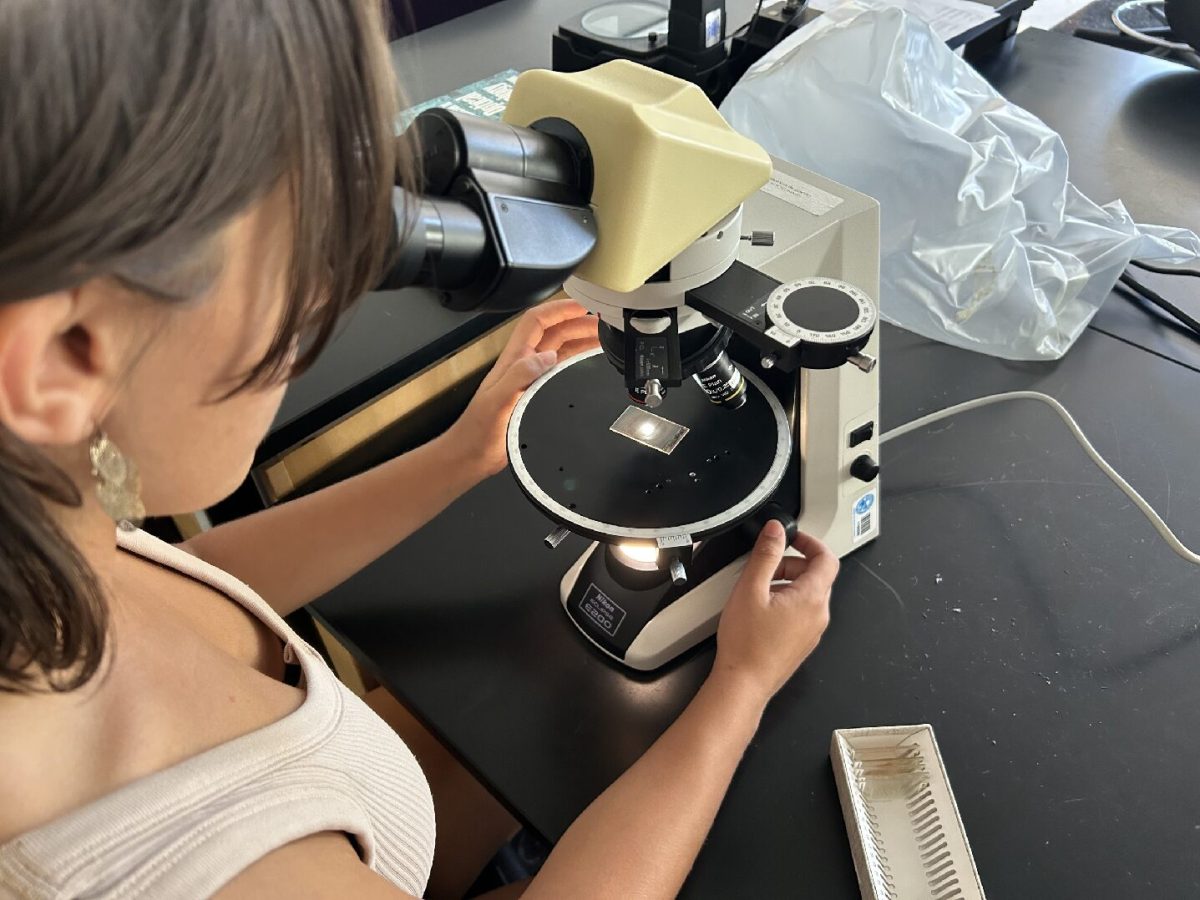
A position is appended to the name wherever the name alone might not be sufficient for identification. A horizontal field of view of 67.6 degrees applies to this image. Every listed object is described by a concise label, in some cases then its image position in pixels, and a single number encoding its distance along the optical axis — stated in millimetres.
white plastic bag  1040
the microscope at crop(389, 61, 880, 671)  498
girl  334
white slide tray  631
